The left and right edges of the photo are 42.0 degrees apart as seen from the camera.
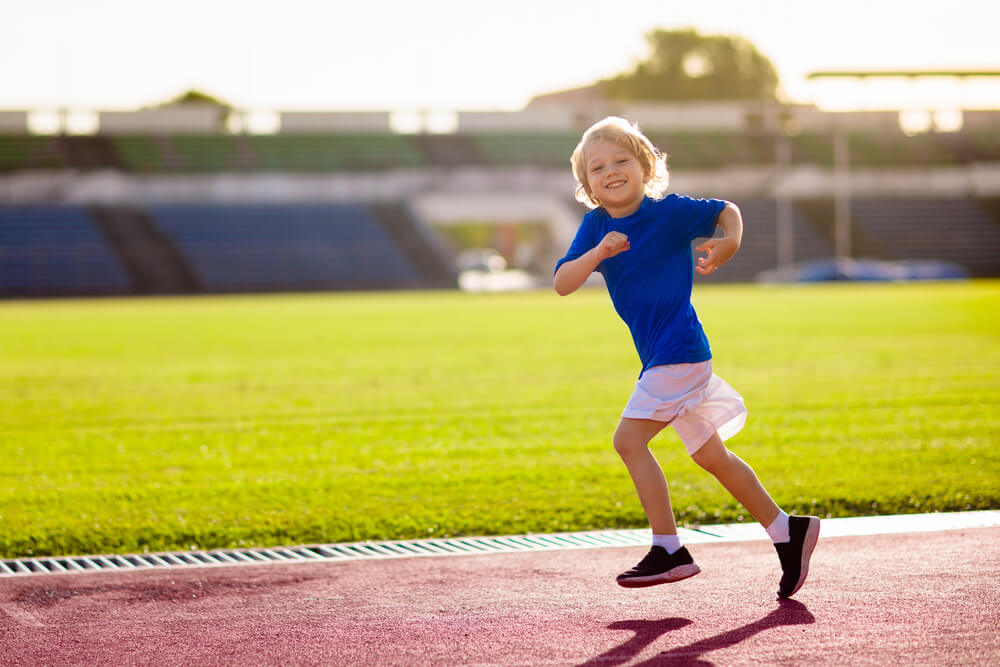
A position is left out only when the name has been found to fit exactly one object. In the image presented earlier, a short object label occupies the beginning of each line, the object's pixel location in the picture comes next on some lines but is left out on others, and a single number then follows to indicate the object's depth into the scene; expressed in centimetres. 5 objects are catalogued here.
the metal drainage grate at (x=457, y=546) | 538
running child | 457
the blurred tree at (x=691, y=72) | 9500
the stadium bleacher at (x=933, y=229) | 5947
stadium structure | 5072
